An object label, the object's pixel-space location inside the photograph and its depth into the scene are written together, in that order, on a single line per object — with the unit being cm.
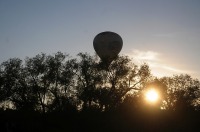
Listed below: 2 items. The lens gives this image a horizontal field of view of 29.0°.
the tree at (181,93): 7441
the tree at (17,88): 6662
